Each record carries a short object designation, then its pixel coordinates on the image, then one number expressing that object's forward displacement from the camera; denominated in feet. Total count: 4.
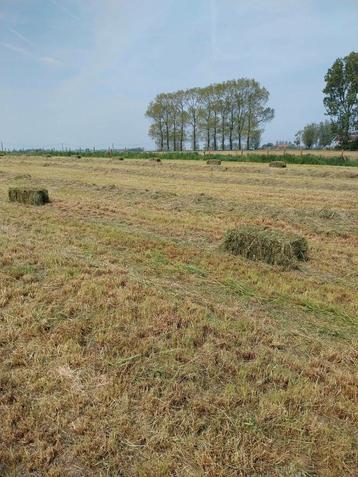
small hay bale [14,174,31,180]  64.09
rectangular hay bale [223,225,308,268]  22.39
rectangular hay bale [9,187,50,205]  39.14
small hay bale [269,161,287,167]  100.73
